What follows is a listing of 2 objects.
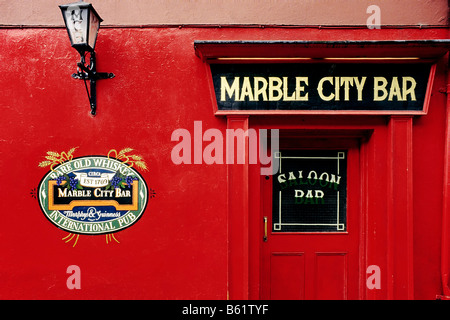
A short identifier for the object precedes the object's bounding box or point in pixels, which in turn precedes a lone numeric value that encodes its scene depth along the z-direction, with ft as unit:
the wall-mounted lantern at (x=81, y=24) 10.32
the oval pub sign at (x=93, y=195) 12.12
